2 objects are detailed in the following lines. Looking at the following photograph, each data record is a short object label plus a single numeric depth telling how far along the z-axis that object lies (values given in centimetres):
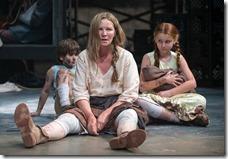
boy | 584
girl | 583
